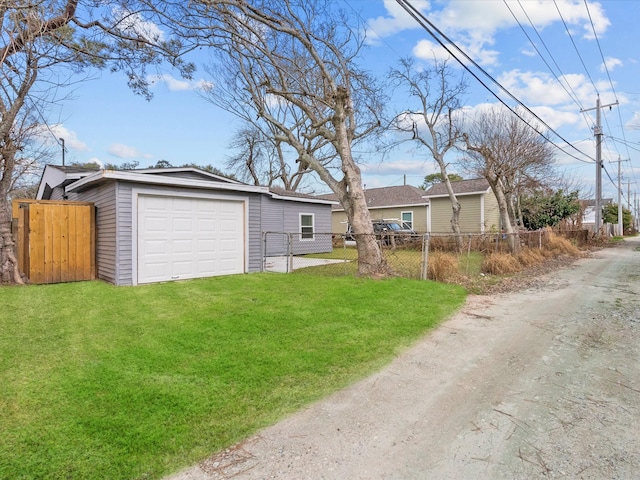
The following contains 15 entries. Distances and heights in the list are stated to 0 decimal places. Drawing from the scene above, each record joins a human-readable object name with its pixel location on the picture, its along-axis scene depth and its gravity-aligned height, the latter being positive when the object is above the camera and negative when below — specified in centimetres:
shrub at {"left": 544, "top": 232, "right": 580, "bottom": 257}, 1495 -45
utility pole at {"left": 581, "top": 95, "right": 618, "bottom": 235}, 2263 +420
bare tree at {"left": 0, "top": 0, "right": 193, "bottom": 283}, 654 +388
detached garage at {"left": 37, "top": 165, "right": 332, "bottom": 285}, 825 +36
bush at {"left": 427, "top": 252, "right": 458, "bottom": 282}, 873 -78
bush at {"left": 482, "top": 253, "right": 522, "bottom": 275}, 1020 -82
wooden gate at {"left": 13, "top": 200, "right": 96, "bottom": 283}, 823 -3
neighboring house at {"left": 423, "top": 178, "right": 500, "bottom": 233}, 2142 +174
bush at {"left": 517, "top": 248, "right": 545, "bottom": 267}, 1181 -71
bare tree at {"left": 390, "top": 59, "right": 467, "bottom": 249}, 1684 +578
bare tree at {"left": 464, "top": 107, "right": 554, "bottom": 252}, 1469 +347
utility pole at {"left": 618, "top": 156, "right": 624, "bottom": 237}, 3741 +232
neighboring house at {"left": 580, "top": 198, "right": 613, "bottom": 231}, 2269 +263
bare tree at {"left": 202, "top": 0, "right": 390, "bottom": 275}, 906 +493
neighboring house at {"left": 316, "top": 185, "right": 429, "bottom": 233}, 2419 +206
